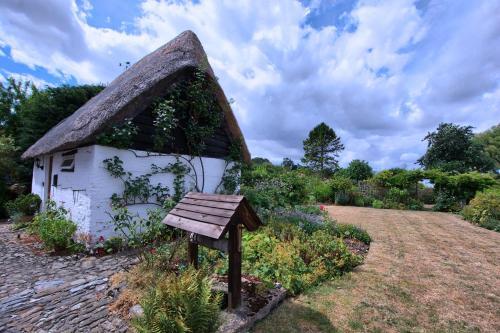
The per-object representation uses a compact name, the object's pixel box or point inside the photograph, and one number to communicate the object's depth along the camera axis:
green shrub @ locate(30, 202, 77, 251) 5.50
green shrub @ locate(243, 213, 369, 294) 4.07
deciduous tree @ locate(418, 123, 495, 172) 21.48
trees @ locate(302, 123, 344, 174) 34.66
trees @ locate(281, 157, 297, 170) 35.79
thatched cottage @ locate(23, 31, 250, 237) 5.64
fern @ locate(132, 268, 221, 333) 2.32
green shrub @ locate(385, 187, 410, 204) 14.89
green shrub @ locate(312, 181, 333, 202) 16.32
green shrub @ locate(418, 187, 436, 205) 16.08
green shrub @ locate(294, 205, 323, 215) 8.62
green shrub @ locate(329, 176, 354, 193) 15.84
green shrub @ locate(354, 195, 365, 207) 15.41
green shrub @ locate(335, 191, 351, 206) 15.69
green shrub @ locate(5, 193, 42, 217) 9.23
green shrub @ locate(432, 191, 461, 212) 13.40
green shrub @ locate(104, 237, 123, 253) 5.51
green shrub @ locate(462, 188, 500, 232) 9.25
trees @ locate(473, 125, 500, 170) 29.59
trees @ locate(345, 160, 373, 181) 20.47
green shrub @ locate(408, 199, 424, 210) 14.12
